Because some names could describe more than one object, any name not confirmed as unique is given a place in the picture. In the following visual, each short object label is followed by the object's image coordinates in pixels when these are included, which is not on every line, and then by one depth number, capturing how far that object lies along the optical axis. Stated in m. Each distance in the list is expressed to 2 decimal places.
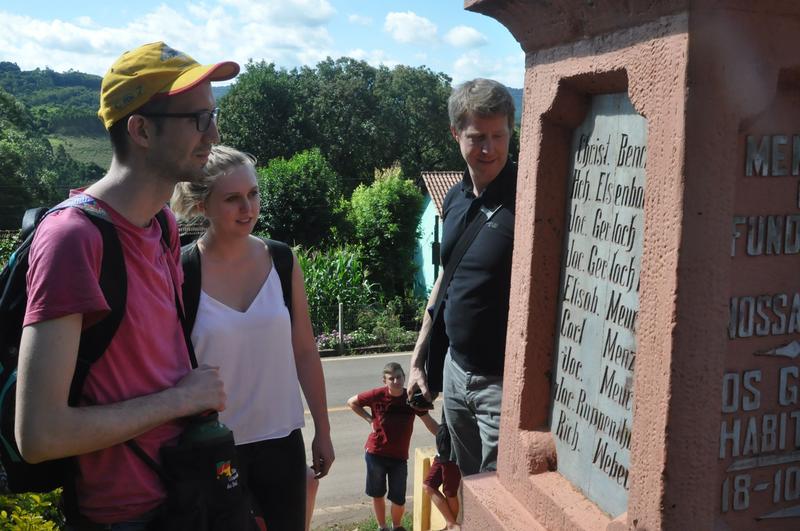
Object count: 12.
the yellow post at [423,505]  4.89
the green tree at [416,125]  48.38
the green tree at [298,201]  23.97
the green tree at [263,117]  43.41
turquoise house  29.02
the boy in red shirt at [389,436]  5.45
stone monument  1.71
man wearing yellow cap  1.65
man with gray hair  2.92
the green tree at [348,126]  46.53
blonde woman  2.79
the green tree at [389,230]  26.03
